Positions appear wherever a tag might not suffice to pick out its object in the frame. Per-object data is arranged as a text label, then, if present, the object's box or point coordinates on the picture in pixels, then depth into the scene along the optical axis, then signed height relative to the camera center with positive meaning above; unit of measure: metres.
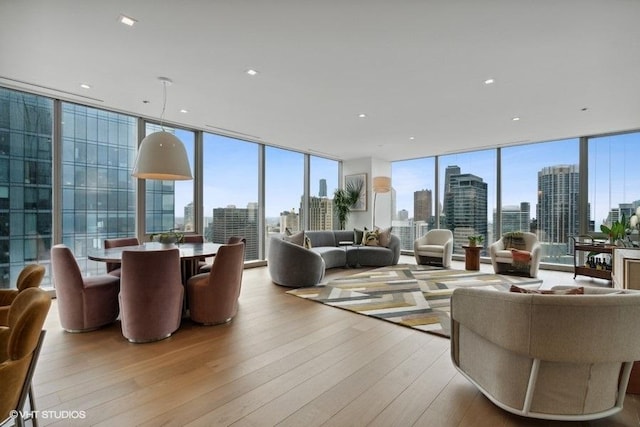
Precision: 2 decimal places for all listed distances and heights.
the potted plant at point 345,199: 8.26 +0.40
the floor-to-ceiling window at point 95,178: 4.30 +0.53
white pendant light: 3.23 +0.61
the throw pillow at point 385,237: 6.66 -0.53
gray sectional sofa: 4.72 -0.81
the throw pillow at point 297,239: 5.39 -0.46
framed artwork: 8.20 +0.77
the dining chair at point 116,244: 3.78 -0.41
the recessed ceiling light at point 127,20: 2.38 +1.56
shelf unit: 4.89 -0.61
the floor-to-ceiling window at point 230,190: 5.81 +0.48
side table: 6.15 -0.92
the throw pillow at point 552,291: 1.78 -0.47
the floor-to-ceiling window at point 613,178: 5.50 +0.68
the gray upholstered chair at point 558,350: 1.49 -0.71
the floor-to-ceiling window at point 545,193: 6.12 +0.44
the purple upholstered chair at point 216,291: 3.14 -0.82
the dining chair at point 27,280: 1.97 -0.44
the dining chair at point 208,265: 3.86 -0.71
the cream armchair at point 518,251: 5.45 -0.75
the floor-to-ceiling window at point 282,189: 6.88 +0.60
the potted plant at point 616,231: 4.88 -0.28
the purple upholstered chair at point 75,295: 2.89 -0.81
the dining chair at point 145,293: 2.70 -0.74
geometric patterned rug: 3.39 -1.16
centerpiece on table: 3.77 -0.31
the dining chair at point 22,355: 1.22 -0.61
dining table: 2.99 -0.43
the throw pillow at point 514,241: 5.89 -0.55
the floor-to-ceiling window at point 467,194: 7.13 +0.50
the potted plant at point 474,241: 6.26 -0.57
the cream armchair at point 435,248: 6.39 -0.75
